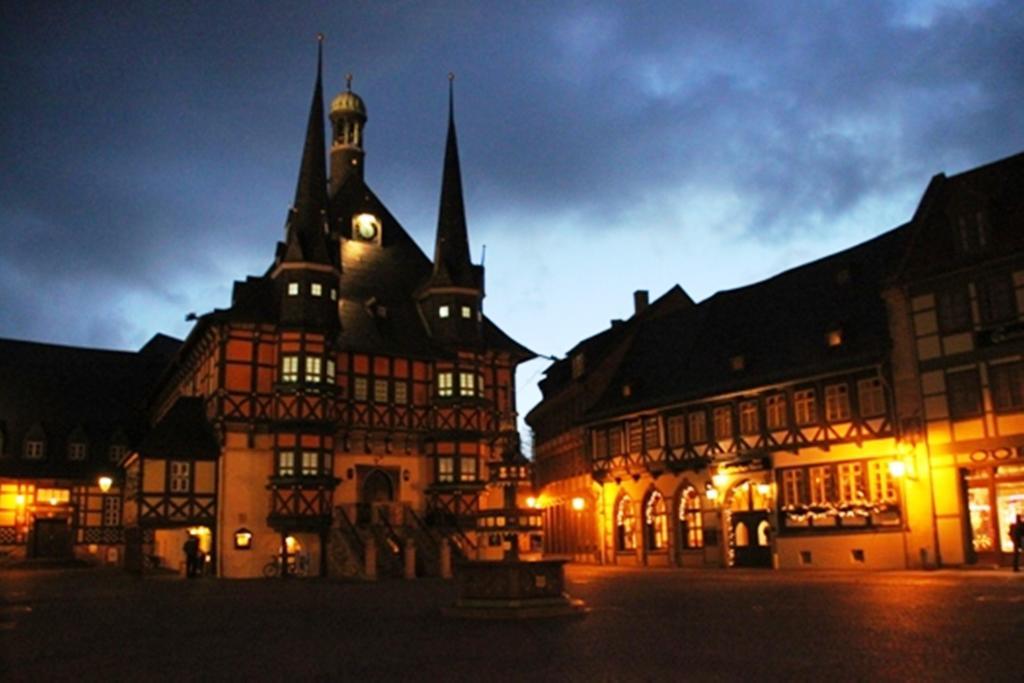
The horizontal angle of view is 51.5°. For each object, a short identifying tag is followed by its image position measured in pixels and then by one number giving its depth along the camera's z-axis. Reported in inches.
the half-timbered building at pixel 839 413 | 1305.4
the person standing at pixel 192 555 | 1563.7
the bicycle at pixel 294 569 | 1683.1
